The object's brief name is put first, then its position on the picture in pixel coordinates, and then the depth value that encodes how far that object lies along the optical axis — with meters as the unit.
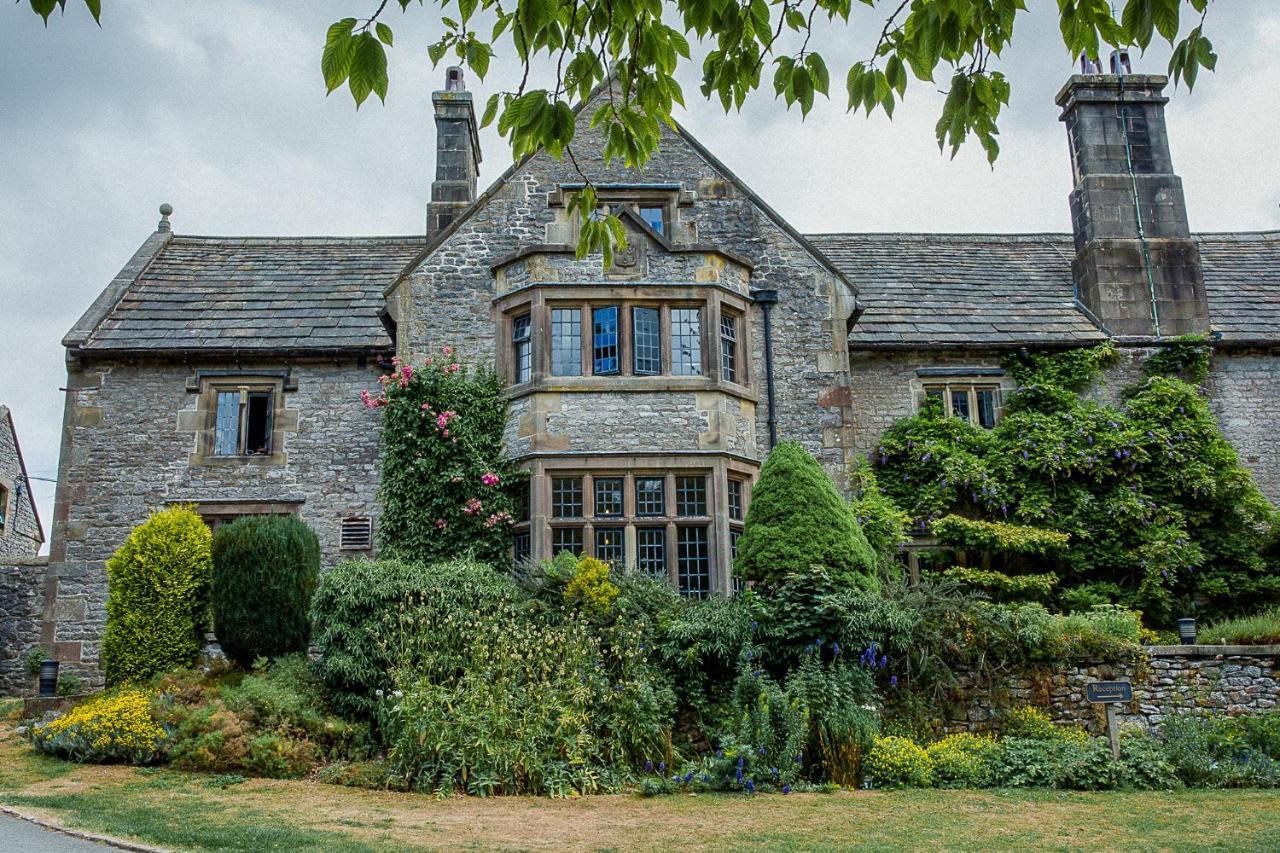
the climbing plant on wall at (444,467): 14.91
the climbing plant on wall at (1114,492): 16.34
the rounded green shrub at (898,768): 10.55
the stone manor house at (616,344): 15.16
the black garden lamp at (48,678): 14.30
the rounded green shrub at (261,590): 13.31
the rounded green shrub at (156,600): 13.82
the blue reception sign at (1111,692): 10.95
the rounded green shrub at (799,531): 12.15
